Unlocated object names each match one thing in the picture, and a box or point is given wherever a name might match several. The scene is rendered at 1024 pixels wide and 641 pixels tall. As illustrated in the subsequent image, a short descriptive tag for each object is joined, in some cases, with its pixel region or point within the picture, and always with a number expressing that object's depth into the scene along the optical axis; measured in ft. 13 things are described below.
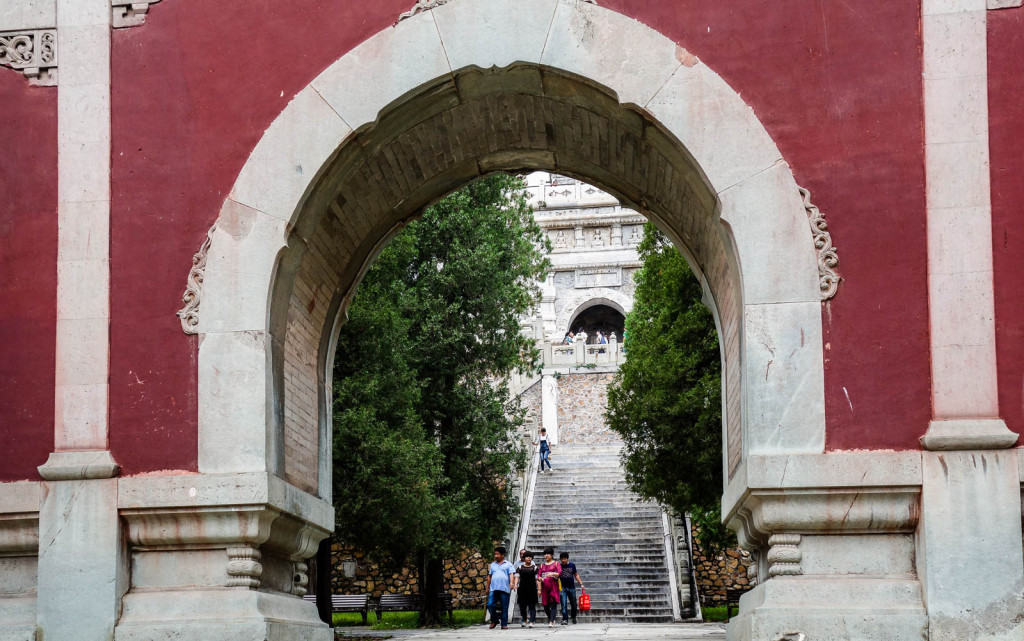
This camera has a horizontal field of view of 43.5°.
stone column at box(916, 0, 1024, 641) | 26.27
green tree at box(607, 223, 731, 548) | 64.85
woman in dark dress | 68.54
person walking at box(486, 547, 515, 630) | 66.33
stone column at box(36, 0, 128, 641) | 28.48
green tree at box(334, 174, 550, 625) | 65.26
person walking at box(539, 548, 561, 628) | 69.97
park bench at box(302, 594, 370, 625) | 76.85
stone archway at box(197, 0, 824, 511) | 28.25
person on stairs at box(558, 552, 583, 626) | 71.82
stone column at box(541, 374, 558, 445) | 123.34
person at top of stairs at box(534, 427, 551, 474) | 106.11
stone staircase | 79.05
